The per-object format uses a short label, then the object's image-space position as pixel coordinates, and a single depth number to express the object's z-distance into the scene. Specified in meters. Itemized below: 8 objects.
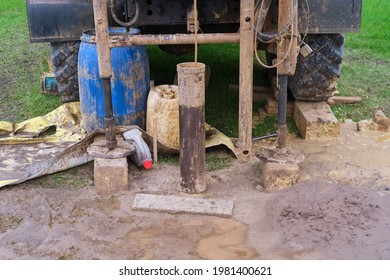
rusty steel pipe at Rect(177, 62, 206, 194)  3.96
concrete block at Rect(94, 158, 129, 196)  4.23
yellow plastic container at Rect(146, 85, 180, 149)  4.71
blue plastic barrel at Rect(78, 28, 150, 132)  4.81
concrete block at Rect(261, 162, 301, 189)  4.20
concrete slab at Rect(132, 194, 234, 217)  3.94
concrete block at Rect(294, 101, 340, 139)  5.11
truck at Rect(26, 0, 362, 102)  4.81
